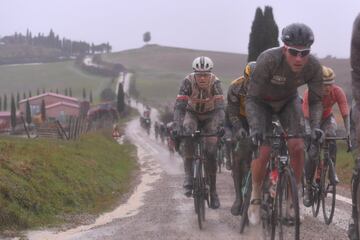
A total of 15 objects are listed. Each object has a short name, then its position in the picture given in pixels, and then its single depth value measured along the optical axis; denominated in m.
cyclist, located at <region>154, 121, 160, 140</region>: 54.64
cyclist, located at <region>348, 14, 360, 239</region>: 4.99
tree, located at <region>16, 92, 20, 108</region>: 129.74
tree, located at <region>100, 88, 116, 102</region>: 129.81
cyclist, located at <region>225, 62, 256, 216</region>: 8.84
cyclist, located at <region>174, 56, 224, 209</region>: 9.64
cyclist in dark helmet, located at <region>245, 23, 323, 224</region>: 6.27
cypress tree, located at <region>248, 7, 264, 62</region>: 43.09
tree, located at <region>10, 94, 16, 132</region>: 92.31
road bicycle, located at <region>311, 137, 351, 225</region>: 9.30
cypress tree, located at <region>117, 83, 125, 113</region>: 111.62
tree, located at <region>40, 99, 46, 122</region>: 105.76
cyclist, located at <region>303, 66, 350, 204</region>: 9.26
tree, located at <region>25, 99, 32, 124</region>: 102.64
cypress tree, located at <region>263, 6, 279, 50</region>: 42.95
